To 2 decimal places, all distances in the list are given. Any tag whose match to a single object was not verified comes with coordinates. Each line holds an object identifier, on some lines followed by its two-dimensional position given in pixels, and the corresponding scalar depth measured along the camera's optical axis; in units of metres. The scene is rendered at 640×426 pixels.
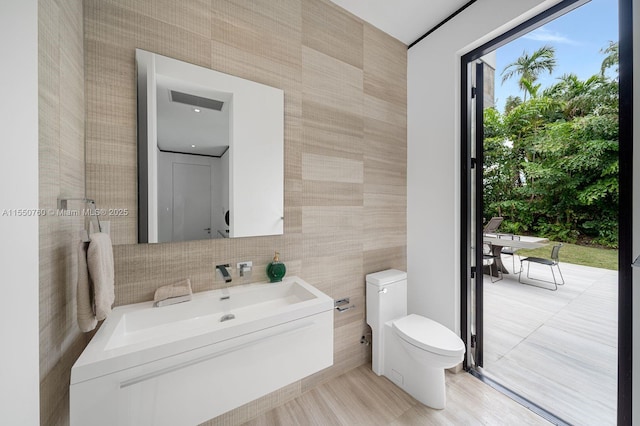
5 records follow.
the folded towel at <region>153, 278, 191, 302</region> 1.18
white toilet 1.49
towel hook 0.85
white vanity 0.75
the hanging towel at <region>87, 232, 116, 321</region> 0.87
